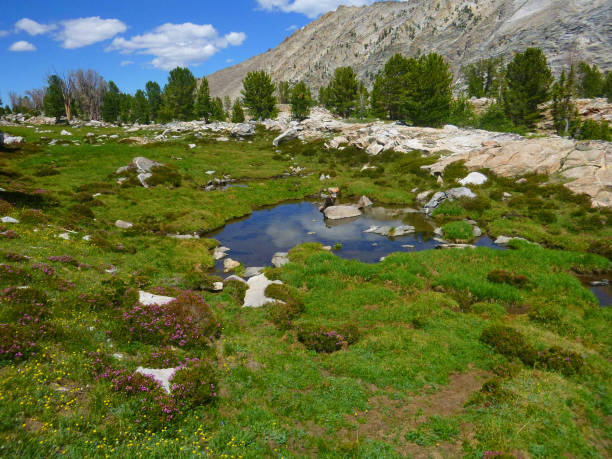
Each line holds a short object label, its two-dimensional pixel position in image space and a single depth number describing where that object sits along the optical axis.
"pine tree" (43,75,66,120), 117.38
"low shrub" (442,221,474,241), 29.08
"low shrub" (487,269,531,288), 19.45
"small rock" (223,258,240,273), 24.00
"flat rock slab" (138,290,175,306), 13.92
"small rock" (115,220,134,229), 28.50
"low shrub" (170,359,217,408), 9.18
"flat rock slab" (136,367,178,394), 9.52
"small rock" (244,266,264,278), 22.89
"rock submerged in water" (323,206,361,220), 37.03
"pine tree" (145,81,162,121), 142.75
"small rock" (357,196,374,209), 40.99
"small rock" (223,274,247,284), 20.69
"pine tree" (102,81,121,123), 129.50
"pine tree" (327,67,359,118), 98.75
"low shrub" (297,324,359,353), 14.07
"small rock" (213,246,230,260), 26.27
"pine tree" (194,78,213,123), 116.44
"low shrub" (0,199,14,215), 21.25
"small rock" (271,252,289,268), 24.47
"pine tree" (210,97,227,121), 121.25
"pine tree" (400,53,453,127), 70.44
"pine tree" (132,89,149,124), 134.75
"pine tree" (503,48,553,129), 66.06
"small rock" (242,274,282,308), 18.00
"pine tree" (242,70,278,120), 105.12
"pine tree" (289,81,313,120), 104.69
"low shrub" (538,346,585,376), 12.08
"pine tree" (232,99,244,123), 113.94
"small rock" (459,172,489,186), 40.97
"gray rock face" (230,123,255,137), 91.04
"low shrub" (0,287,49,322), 10.13
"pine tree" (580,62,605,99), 90.50
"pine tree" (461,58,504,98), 128.62
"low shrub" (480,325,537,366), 12.92
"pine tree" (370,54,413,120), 81.81
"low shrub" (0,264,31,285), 12.38
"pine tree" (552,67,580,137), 67.03
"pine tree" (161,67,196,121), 122.31
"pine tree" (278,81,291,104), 192.45
